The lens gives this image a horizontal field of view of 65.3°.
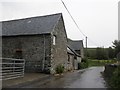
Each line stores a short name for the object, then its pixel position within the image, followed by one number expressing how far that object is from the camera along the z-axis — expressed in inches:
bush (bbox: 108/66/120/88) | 191.7
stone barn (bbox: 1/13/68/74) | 423.7
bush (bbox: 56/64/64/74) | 444.3
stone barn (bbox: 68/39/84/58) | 1014.1
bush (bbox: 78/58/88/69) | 760.0
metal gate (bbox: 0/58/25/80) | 263.3
